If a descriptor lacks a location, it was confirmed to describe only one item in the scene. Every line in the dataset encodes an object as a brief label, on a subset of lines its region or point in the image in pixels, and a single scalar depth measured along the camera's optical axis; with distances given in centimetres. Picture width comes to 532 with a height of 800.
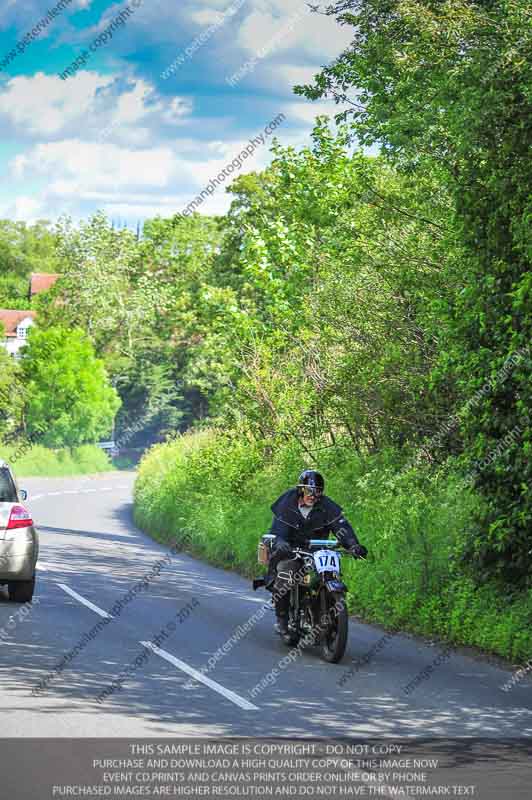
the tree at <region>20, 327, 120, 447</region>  7419
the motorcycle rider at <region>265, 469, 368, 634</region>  1252
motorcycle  1170
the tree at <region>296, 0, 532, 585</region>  1218
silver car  1529
